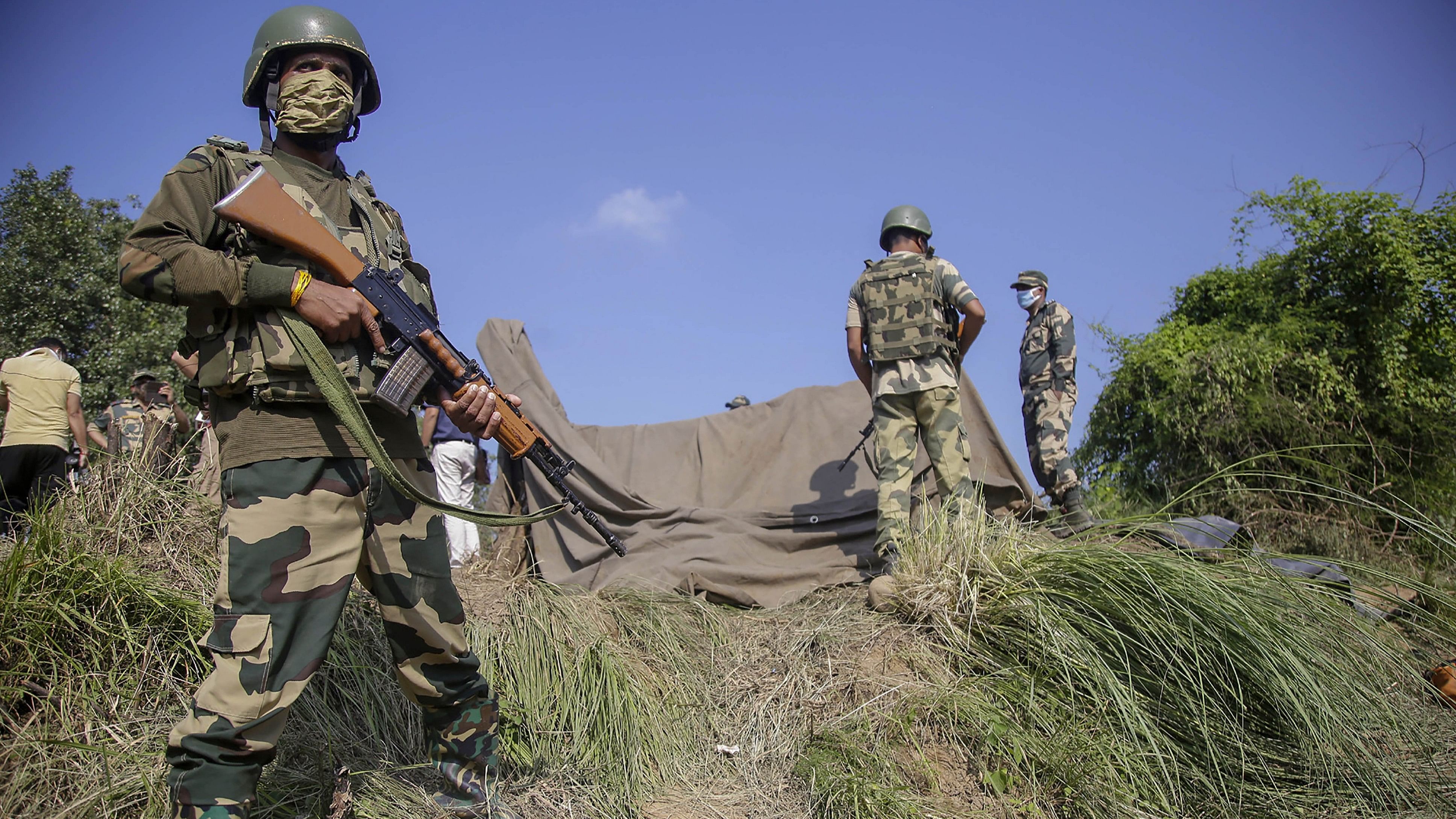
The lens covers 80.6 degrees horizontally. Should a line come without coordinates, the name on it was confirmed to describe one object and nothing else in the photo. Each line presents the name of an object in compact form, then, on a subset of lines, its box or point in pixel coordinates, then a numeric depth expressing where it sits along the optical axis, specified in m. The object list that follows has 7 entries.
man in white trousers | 5.97
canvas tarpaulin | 4.60
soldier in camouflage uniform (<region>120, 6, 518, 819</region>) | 2.00
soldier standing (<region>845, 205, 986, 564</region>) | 4.46
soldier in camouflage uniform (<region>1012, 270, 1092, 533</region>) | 5.86
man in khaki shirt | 5.64
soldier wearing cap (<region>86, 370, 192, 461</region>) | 6.07
